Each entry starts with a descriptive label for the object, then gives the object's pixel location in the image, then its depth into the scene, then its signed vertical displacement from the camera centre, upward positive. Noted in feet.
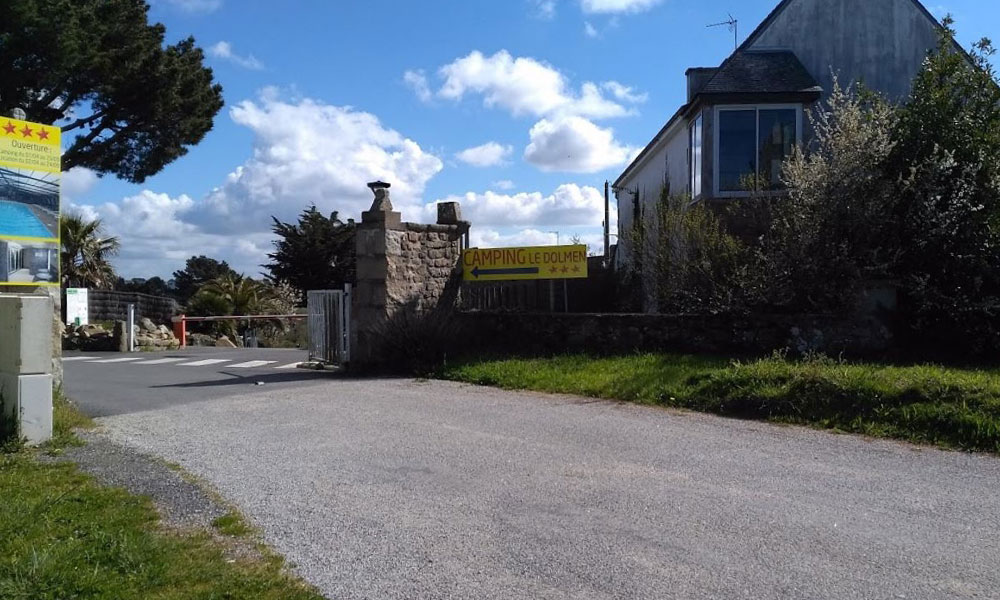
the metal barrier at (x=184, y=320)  89.51 -1.21
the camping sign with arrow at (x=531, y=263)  48.32 +2.66
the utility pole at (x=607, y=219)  85.20 +9.99
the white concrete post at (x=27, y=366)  26.23 -1.81
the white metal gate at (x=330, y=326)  48.93 -1.02
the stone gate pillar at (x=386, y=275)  47.34 +1.99
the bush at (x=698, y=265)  42.39 +2.29
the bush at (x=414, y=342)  46.09 -1.95
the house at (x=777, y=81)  58.08 +16.90
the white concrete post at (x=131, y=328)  81.05 -1.77
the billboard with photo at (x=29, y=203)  31.22 +4.21
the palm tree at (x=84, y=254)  105.70 +7.50
